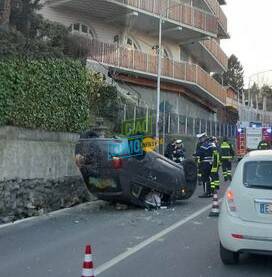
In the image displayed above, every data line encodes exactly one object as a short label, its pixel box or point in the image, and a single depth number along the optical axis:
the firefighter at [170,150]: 18.87
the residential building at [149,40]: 28.41
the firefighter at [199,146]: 16.00
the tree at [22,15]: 19.89
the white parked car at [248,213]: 7.03
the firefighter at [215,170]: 15.30
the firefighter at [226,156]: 17.80
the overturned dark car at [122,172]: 12.32
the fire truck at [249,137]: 39.75
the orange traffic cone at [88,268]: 5.05
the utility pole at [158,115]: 24.05
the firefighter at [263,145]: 26.15
